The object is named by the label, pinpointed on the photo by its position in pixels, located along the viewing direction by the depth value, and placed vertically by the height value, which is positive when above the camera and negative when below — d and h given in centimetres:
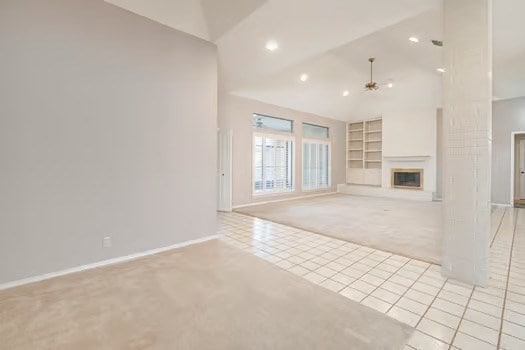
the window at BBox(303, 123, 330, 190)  841 +60
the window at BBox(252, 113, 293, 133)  696 +149
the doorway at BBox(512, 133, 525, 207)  699 +20
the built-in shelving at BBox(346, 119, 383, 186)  912 +86
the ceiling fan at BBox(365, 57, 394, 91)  602 +262
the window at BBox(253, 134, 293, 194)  695 +31
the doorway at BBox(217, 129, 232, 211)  608 +14
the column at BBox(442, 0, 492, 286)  237 +37
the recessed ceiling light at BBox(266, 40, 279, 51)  392 +205
